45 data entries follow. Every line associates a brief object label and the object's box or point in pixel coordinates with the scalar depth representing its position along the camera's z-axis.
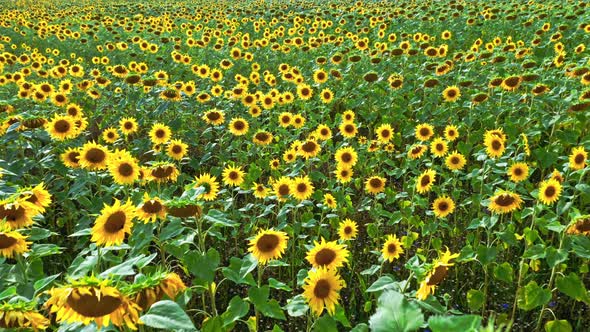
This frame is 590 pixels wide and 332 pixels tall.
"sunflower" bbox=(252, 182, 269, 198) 3.87
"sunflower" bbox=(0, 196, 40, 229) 2.10
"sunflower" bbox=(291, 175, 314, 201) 3.62
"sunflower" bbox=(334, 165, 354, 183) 4.19
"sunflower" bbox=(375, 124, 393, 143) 4.95
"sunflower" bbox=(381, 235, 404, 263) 3.01
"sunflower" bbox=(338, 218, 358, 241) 3.49
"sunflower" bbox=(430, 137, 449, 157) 4.41
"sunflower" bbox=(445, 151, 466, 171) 4.18
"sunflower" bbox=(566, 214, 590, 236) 2.37
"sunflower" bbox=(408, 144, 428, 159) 4.18
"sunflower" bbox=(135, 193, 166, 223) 2.25
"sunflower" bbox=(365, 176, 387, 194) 3.99
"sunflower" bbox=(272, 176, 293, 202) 3.57
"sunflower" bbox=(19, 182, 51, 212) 2.34
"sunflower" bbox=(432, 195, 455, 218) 3.52
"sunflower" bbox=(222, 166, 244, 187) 4.16
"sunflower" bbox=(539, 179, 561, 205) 3.18
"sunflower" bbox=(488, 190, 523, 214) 3.12
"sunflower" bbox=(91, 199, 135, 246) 2.09
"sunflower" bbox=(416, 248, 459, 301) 1.82
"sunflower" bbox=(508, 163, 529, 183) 3.65
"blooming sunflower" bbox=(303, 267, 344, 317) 1.97
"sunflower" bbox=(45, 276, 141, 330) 1.33
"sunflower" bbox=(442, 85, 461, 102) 5.57
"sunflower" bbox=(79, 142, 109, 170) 3.42
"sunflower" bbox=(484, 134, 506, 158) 3.84
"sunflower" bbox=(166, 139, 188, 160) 4.12
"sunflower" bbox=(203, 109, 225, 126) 5.31
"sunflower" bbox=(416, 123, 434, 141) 4.77
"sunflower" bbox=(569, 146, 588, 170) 3.49
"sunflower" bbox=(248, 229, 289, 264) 2.38
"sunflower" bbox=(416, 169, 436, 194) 3.76
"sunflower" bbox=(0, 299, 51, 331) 1.46
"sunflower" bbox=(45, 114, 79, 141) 3.98
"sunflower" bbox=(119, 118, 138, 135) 5.01
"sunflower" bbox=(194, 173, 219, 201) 3.37
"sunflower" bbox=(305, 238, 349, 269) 2.22
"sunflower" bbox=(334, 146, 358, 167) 4.29
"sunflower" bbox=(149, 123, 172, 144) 4.66
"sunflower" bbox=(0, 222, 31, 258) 1.85
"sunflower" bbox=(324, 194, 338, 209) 3.71
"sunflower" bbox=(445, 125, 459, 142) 4.65
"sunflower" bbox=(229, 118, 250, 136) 5.18
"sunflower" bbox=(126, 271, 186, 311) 1.49
